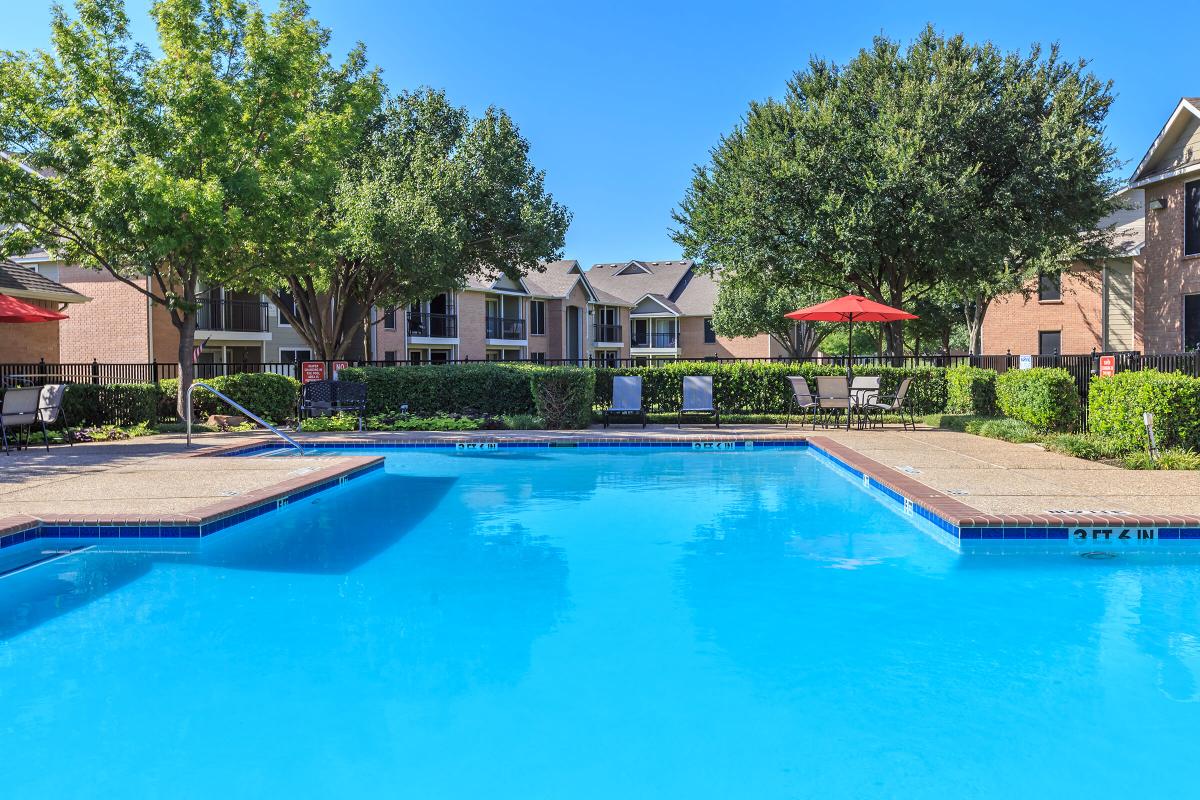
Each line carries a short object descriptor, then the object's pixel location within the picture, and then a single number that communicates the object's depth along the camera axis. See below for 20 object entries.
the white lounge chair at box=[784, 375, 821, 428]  15.40
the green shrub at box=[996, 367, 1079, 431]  12.68
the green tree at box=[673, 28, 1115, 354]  18.94
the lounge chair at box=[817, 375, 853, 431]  15.57
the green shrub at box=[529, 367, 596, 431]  15.65
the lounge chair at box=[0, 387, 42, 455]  11.41
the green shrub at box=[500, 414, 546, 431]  15.63
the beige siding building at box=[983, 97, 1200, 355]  20.98
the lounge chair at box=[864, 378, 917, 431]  14.95
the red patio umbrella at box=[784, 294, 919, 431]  15.06
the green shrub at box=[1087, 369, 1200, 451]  10.02
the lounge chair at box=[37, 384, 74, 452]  12.23
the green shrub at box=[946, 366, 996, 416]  15.86
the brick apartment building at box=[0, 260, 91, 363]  19.09
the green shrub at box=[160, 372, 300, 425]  15.75
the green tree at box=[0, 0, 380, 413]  13.78
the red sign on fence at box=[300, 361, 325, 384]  16.91
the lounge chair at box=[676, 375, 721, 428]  15.84
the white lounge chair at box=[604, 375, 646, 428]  15.95
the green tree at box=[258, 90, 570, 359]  20.89
